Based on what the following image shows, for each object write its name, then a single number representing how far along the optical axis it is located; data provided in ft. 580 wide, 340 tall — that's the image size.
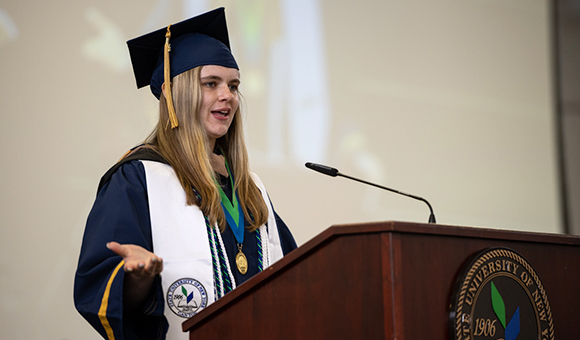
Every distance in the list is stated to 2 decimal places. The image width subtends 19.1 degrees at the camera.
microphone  12.87
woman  12.10
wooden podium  10.76
